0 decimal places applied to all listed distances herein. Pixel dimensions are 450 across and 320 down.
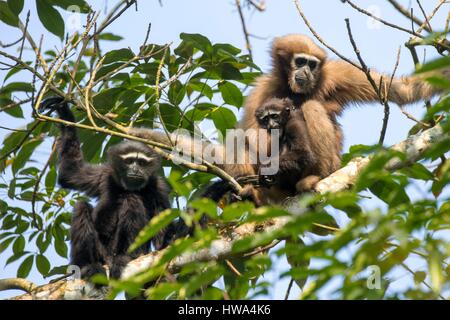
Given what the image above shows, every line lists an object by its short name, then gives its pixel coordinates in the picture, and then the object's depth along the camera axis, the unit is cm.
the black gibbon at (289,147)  1550
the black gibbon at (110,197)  1472
